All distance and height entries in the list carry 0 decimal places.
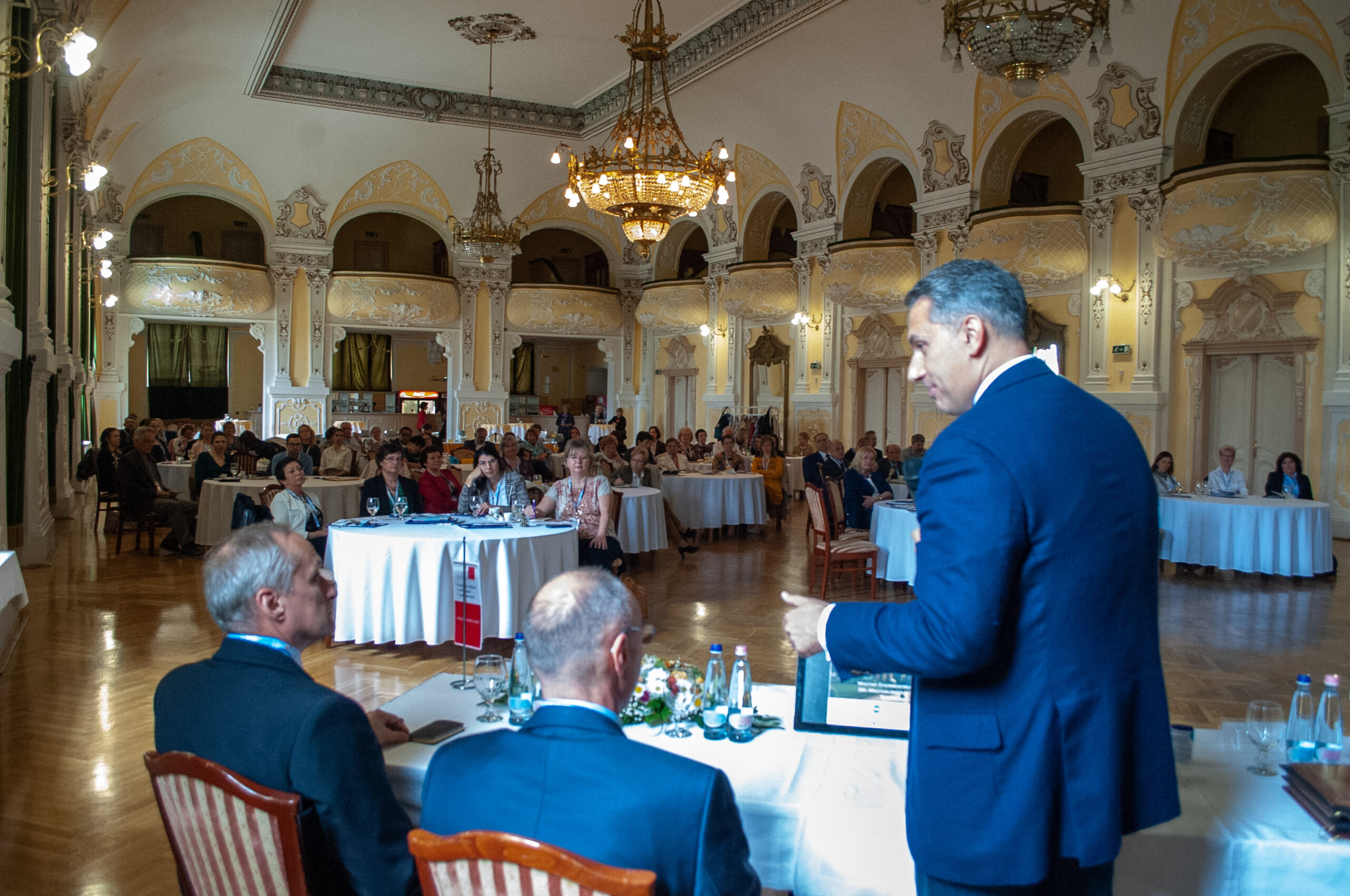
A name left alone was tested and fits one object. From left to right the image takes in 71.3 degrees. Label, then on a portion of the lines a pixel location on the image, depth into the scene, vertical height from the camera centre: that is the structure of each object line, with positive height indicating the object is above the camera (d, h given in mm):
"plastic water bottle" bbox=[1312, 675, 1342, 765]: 2213 -683
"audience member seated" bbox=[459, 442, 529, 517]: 6695 -463
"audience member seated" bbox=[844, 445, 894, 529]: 8758 -653
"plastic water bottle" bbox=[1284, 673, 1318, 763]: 2227 -707
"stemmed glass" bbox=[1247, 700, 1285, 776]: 2248 -704
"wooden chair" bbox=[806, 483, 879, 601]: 7555 -1002
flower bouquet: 2430 -715
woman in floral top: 6719 -595
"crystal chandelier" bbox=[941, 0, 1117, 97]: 6590 +2803
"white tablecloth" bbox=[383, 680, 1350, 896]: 1839 -806
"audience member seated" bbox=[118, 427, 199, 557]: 9391 -858
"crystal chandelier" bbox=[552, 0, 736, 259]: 8391 +2288
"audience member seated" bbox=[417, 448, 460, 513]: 7758 -551
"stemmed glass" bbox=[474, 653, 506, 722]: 2643 -728
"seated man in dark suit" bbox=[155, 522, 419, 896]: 1721 -578
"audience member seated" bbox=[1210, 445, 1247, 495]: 9188 -446
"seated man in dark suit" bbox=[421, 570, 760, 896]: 1352 -525
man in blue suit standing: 1411 -319
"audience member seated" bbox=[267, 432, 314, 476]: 10070 -392
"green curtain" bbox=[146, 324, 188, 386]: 22297 +1511
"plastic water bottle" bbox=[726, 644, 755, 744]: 2336 -712
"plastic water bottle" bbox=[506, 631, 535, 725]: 2445 -703
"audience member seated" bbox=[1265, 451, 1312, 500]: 9094 -440
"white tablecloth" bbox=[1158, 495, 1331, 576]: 8445 -916
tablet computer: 2393 -721
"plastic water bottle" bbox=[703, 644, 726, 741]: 2402 -677
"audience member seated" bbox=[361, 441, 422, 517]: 6840 -470
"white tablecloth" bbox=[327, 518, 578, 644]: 5656 -962
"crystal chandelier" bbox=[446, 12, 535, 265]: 14461 +3487
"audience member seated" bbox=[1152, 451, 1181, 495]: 9219 -416
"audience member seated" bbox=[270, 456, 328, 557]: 6301 -602
